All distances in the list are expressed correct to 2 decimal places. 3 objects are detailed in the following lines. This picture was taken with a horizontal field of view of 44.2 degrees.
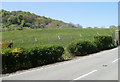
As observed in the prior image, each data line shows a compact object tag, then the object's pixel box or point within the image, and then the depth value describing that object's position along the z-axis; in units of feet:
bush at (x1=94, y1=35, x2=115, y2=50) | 56.29
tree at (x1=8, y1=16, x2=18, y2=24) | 282.11
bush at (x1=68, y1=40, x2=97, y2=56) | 45.76
